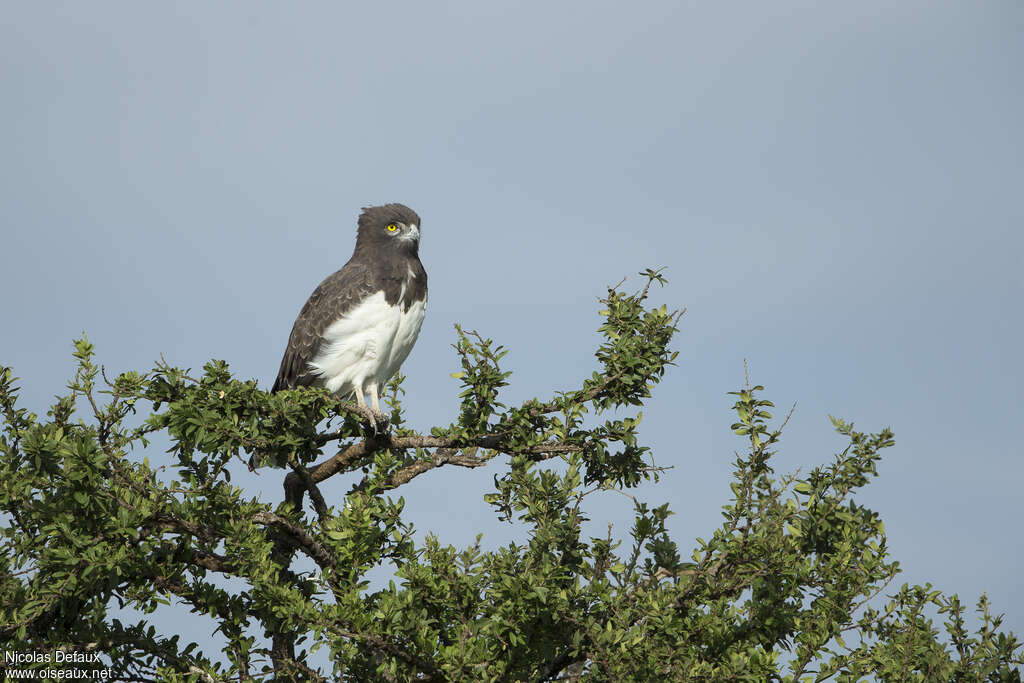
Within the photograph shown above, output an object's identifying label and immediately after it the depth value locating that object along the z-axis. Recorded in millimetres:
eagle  21516
